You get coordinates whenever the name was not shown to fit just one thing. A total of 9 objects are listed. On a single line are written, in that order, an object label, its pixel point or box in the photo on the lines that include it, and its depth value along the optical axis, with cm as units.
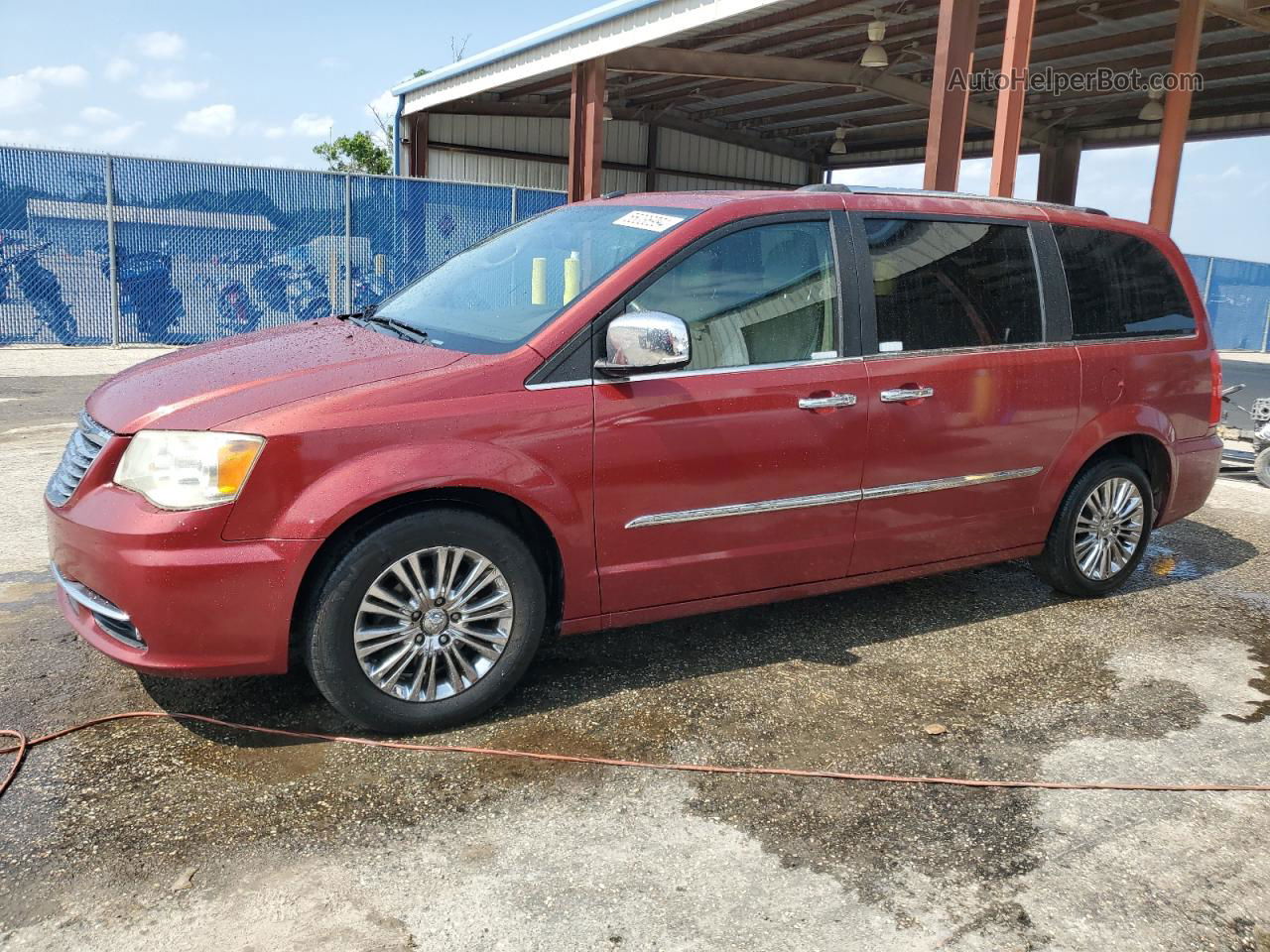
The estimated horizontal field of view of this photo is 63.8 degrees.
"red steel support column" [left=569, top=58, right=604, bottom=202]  1570
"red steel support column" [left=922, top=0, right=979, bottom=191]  928
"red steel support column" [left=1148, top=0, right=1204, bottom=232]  1124
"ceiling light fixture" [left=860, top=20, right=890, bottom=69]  1490
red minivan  296
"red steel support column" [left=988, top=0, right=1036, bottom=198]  907
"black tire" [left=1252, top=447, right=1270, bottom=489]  771
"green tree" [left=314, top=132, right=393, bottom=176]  3562
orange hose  307
